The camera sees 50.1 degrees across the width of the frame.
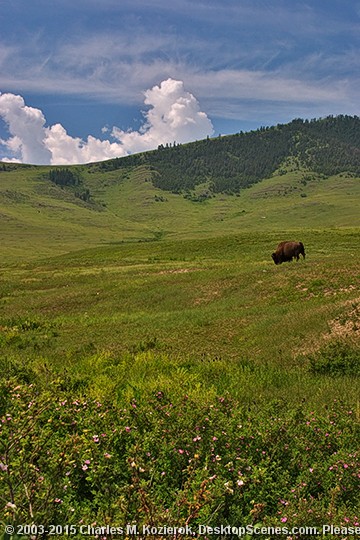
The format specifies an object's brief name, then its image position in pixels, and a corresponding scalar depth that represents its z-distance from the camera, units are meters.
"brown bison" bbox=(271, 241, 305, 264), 39.71
